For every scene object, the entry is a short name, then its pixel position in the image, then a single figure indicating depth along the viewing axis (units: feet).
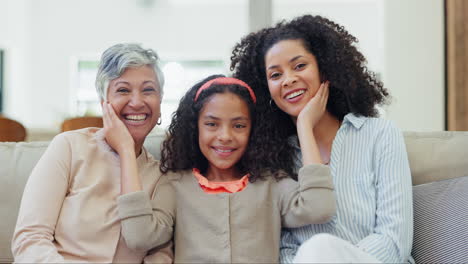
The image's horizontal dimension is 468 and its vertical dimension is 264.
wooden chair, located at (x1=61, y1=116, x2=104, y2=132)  8.50
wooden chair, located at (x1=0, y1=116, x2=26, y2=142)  8.84
